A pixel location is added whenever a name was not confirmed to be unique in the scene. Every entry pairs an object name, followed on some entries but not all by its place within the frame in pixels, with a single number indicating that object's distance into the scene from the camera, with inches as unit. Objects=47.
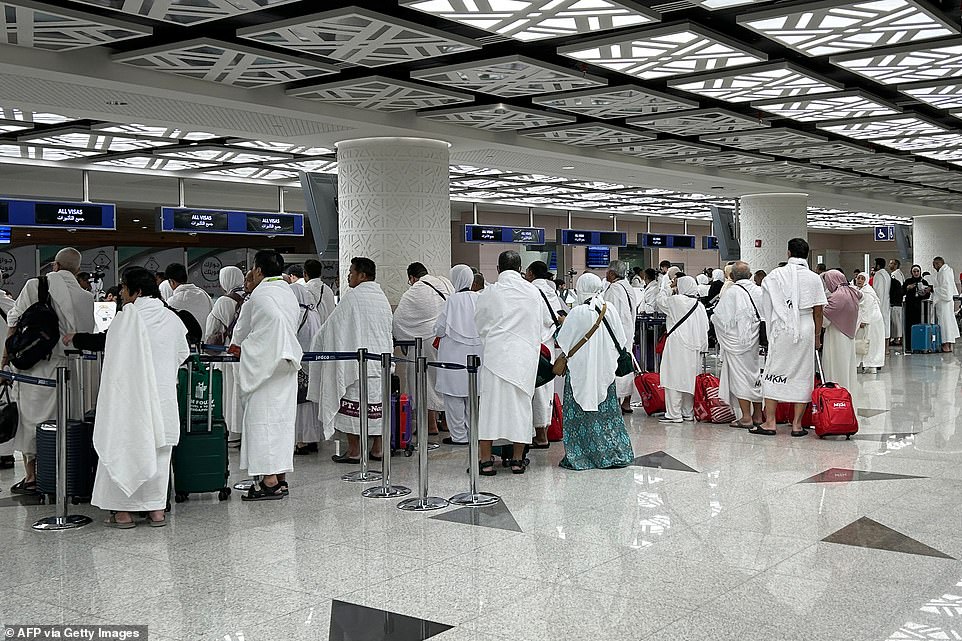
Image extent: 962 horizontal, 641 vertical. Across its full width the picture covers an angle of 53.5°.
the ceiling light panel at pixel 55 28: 273.0
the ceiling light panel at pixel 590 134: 514.6
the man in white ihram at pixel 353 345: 340.5
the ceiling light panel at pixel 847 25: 293.6
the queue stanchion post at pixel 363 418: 308.8
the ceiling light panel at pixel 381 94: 385.1
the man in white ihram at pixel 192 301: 431.2
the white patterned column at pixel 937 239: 1125.7
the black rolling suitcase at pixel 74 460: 272.4
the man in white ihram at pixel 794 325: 380.5
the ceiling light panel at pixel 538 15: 283.7
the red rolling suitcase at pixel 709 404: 429.1
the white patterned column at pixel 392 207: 489.7
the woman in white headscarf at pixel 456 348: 381.1
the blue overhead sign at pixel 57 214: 650.8
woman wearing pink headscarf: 452.8
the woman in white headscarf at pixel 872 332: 647.0
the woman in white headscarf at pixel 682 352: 434.3
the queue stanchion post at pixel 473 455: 276.1
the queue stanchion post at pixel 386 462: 289.5
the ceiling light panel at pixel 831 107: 445.1
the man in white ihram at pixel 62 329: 293.6
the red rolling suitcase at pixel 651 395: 459.2
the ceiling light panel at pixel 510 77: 358.6
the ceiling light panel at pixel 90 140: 499.5
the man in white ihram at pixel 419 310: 390.0
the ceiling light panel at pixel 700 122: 480.1
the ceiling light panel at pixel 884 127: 514.3
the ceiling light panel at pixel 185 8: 269.3
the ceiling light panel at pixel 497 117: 451.8
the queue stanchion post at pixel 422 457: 271.3
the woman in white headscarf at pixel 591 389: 318.0
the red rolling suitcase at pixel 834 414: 372.8
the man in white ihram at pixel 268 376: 277.9
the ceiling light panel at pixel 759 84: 382.3
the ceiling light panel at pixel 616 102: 417.4
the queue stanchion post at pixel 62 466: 254.8
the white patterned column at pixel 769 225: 810.8
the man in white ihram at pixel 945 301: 800.9
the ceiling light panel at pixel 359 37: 289.4
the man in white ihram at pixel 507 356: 305.9
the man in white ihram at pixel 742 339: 408.8
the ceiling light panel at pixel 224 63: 321.7
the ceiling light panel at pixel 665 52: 320.2
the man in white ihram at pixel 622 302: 474.9
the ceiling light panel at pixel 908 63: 350.6
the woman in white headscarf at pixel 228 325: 392.2
